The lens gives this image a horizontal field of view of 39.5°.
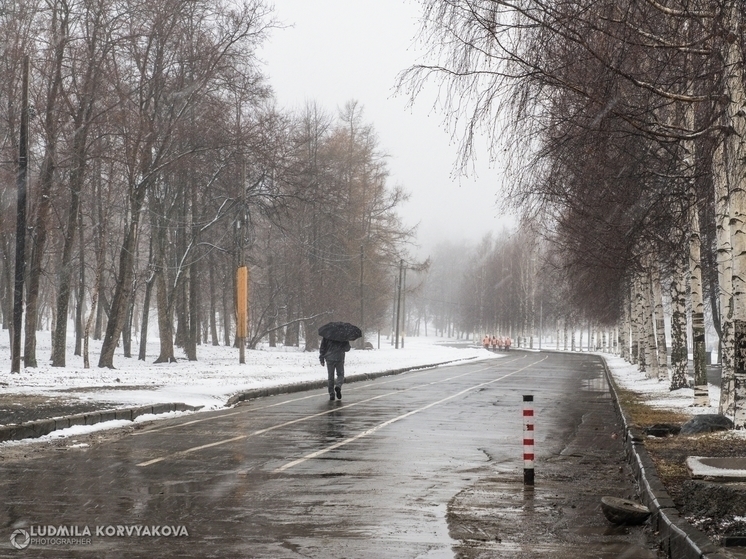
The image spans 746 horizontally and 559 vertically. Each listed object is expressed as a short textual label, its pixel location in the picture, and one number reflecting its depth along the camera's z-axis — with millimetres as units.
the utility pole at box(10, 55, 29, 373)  29266
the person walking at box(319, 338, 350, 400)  24609
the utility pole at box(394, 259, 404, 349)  80888
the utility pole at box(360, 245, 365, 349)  68938
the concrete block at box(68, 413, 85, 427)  17219
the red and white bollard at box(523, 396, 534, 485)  11734
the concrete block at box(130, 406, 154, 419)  19484
